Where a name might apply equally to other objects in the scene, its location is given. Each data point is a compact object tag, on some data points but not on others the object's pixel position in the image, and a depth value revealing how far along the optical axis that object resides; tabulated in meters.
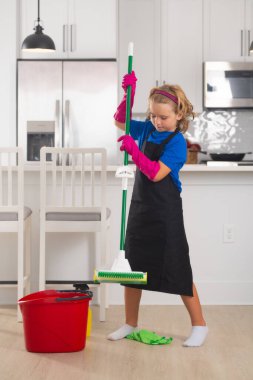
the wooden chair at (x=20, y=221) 3.70
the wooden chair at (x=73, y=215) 3.75
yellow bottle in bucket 3.45
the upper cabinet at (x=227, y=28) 6.29
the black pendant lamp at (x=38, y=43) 5.07
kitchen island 4.27
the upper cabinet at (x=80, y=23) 5.89
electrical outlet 4.31
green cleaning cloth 3.34
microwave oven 6.22
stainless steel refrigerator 5.85
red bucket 3.15
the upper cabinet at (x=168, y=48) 6.25
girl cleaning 3.20
